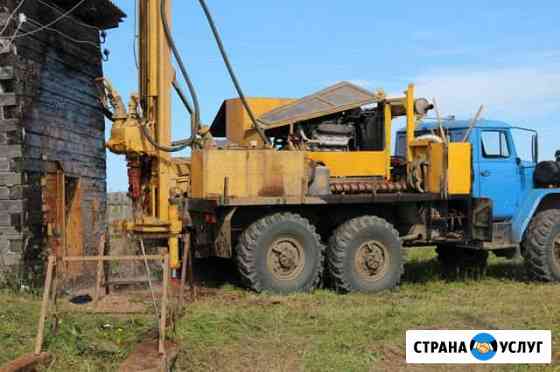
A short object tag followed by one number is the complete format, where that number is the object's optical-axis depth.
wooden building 10.23
